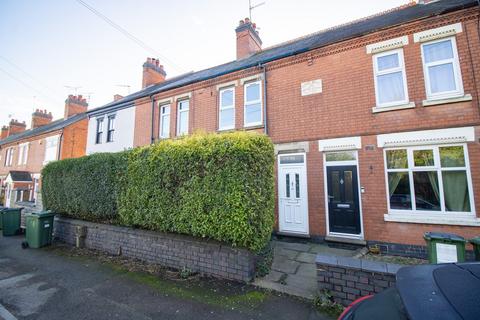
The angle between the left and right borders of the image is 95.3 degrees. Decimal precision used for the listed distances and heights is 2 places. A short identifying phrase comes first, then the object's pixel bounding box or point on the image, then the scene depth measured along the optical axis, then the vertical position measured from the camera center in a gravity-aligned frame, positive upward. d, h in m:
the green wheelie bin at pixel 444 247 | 3.63 -1.07
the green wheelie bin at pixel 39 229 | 7.45 -1.45
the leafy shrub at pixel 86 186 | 6.77 +0.02
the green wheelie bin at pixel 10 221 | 9.40 -1.46
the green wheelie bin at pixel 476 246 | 3.48 -0.99
